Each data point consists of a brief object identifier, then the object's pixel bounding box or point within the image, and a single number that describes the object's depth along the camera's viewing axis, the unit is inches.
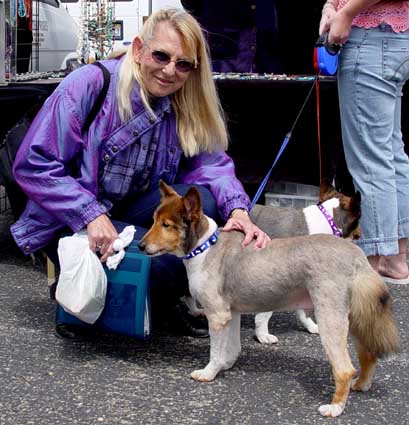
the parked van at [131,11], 410.6
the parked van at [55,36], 219.9
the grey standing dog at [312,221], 136.7
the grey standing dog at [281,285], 104.0
